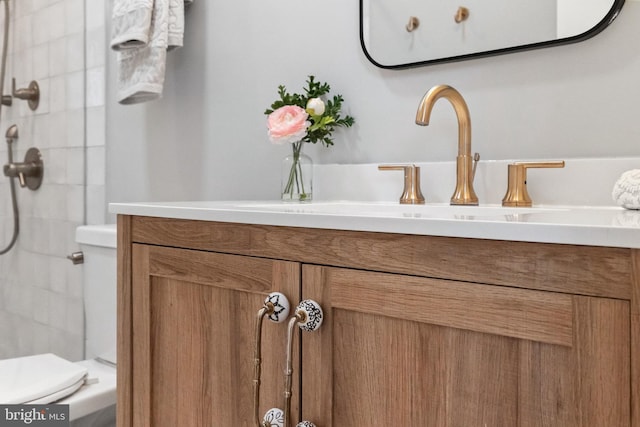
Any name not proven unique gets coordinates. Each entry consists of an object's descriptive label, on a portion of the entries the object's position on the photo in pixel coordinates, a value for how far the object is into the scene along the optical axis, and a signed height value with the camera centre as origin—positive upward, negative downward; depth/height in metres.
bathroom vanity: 0.56 -0.13
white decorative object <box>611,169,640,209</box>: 0.85 +0.03
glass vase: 1.29 +0.06
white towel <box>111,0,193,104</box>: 1.57 +0.46
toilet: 1.35 -0.41
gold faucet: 1.06 +0.09
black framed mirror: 1.01 +0.34
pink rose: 1.23 +0.17
